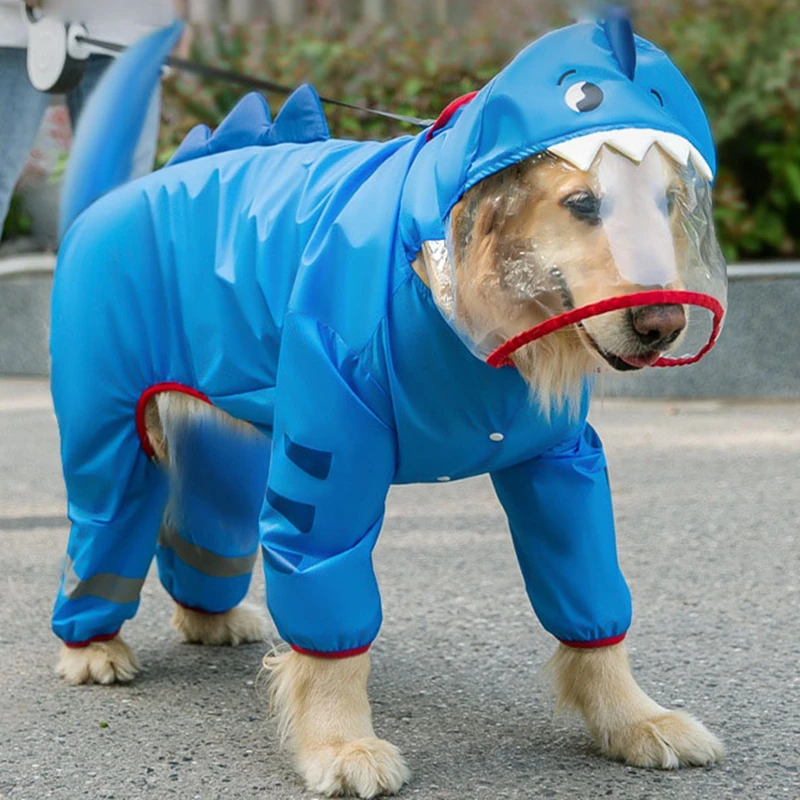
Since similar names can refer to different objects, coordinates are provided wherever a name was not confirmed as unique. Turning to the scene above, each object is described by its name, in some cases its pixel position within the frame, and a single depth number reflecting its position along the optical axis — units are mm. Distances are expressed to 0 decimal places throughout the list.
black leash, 3258
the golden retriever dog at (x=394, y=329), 2074
